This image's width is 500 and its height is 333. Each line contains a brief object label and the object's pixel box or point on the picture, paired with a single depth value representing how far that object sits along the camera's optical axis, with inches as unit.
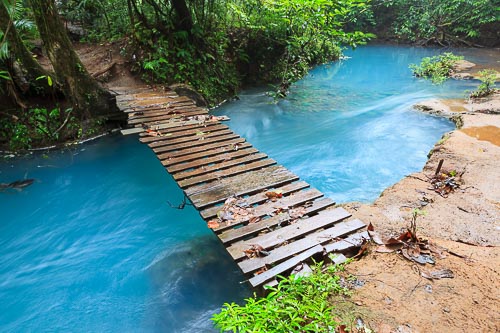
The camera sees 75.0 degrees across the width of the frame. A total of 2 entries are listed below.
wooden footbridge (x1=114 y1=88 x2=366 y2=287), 115.6
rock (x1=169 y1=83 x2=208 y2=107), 319.3
